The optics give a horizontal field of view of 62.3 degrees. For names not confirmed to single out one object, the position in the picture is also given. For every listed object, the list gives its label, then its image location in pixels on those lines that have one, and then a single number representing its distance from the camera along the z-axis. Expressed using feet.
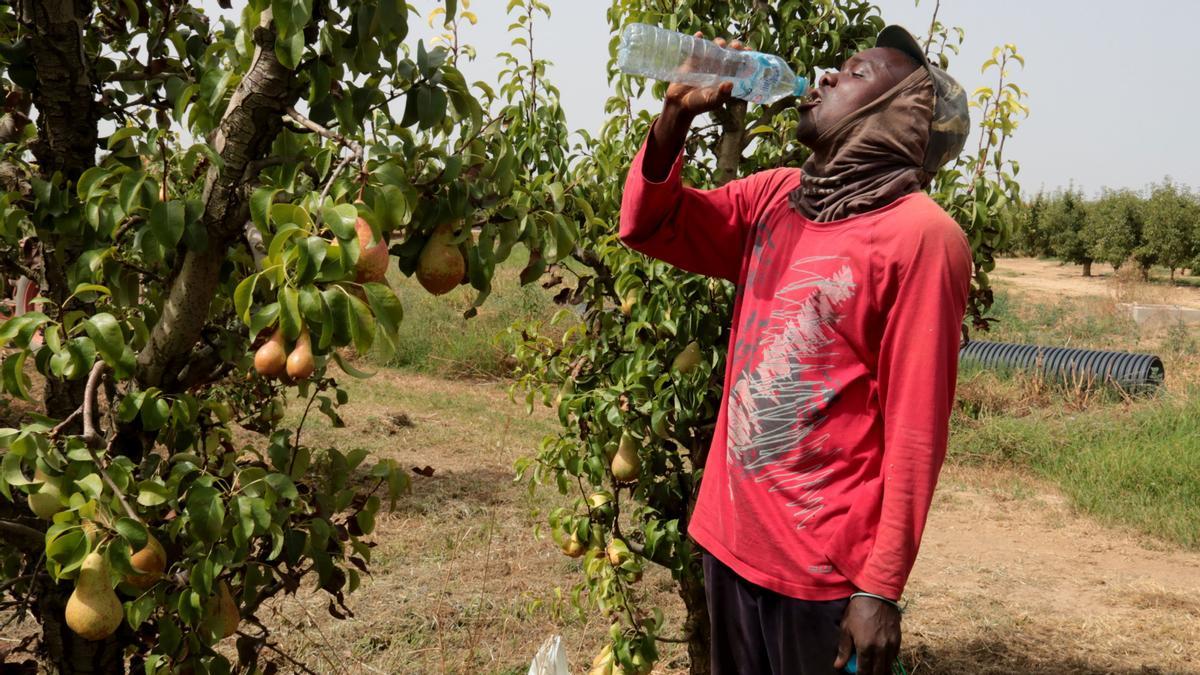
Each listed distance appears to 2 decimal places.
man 5.05
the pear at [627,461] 9.20
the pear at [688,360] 8.64
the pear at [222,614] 5.38
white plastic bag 7.18
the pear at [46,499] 4.47
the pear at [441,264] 4.48
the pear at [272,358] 3.79
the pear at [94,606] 4.53
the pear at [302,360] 3.65
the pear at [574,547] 9.71
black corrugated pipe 27.07
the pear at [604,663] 9.48
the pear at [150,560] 4.73
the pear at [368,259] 3.78
